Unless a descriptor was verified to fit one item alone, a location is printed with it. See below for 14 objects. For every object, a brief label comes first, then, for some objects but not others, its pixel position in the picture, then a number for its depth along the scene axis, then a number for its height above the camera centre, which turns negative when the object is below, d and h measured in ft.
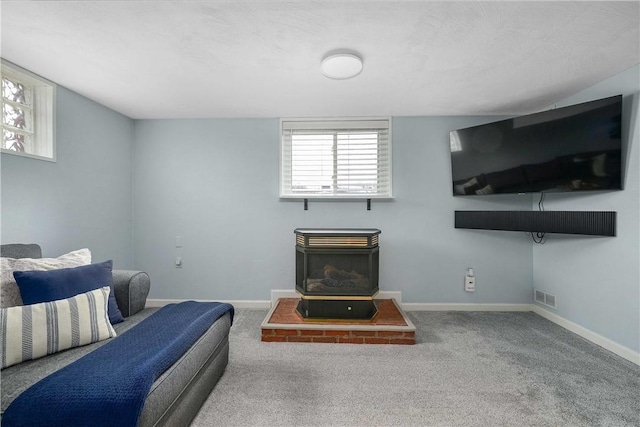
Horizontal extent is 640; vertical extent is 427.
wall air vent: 9.45 -3.04
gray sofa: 3.70 -2.40
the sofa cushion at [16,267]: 4.87 -1.06
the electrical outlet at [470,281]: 10.43 -2.57
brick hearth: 7.90 -3.45
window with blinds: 10.77 +2.23
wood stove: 8.54 -1.91
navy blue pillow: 4.89 -1.32
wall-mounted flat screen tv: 7.17 +1.91
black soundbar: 7.43 -0.22
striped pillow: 4.18 -1.89
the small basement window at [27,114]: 6.93 +2.73
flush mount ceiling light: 6.33 +3.62
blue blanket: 3.15 -2.14
